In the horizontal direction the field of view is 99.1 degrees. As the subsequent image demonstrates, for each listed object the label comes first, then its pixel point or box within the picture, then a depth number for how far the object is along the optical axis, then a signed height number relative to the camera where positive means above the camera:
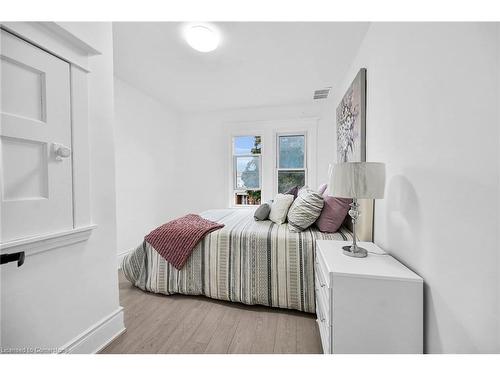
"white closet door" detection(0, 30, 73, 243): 0.93 +0.20
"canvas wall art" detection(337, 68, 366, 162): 1.86 +0.62
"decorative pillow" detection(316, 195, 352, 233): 1.91 -0.29
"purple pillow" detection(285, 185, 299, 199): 2.80 -0.11
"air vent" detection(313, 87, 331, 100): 3.13 +1.37
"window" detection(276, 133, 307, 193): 3.90 +0.41
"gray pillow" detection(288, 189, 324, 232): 1.97 -0.28
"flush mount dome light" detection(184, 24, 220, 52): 1.76 +1.26
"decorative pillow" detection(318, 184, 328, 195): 2.55 -0.08
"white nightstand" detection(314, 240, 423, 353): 0.99 -0.61
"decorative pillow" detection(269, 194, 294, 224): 2.29 -0.28
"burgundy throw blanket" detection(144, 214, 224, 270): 1.96 -0.52
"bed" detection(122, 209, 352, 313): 1.77 -0.76
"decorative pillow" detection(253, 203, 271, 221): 2.44 -0.34
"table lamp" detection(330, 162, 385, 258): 1.18 +0.01
